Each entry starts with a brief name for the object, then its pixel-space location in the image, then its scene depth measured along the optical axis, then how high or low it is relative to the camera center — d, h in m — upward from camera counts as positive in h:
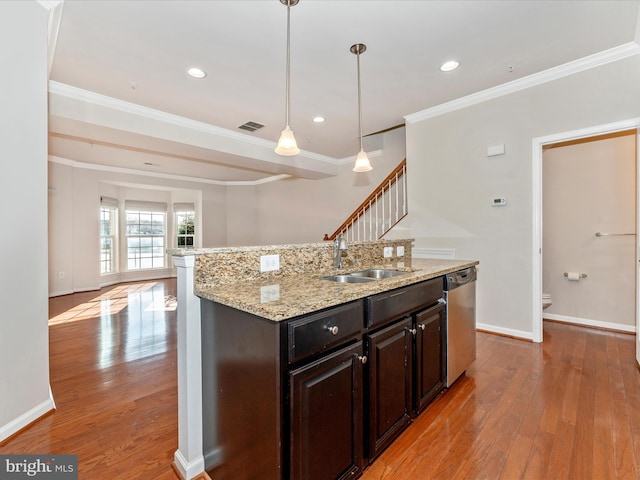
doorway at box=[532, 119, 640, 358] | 3.17 +0.05
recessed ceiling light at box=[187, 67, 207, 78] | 3.00 +1.72
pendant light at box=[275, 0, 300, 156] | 2.20 +0.73
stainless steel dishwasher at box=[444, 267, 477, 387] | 2.17 -0.63
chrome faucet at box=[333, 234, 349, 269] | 2.09 -0.06
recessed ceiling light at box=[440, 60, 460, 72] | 2.91 +1.72
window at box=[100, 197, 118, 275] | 6.89 +0.18
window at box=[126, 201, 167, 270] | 7.63 +0.17
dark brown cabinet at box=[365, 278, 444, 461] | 1.49 -0.68
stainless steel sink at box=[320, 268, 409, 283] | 2.00 -0.25
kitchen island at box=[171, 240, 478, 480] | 1.11 -0.54
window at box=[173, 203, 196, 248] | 8.35 +0.42
